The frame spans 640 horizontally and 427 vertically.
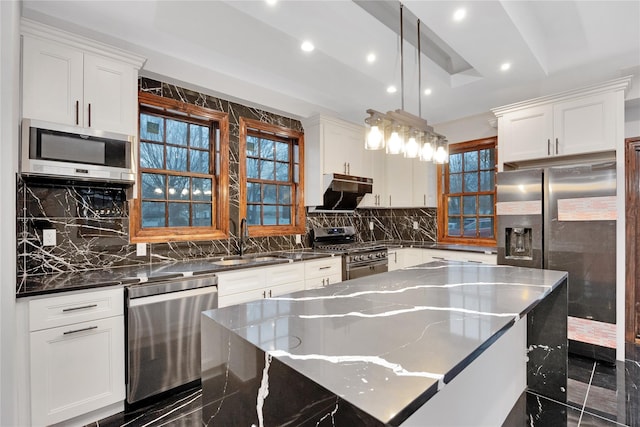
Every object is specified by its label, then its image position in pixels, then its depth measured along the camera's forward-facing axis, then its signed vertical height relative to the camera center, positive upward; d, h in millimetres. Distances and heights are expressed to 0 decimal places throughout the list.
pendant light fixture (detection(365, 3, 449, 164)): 1918 +501
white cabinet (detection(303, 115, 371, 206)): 3865 +793
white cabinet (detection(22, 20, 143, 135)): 1992 +901
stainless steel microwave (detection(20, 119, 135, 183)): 1961 +409
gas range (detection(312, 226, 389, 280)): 3646 -431
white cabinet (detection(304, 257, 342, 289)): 3254 -611
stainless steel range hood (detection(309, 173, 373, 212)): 3863 +287
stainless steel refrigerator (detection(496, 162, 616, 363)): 2801 -217
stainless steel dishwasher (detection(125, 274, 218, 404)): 2123 -820
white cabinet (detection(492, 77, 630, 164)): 2855 +879
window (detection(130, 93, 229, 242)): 2891 +401
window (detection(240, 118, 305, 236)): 3596 +426
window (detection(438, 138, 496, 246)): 4180 +269
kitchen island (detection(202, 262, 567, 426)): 762 -411
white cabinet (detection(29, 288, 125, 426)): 1818 -843
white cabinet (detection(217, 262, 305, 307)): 2586 -603
